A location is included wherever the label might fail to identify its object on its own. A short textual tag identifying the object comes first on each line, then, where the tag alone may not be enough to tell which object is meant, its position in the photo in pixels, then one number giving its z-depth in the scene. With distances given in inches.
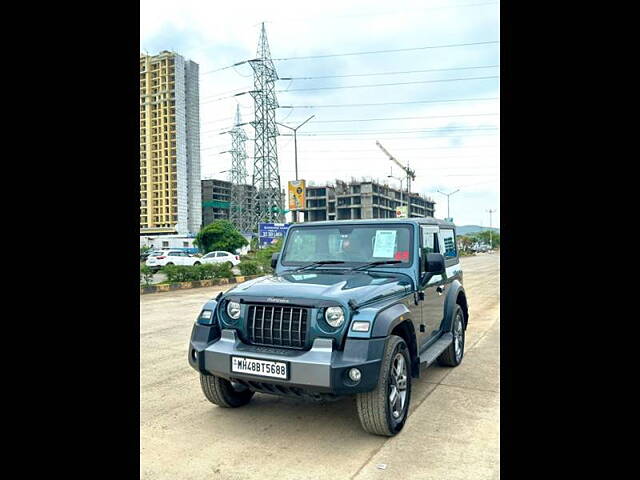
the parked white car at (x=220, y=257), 1148.5
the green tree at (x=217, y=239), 1462.8
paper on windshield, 186.7
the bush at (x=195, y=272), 682.8
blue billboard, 1112.2
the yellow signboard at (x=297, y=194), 1251.2
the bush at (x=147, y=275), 641.0
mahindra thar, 136.6
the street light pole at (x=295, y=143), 1111.3
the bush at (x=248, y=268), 828.6
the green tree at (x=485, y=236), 3248.0
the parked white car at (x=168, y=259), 1080.2
